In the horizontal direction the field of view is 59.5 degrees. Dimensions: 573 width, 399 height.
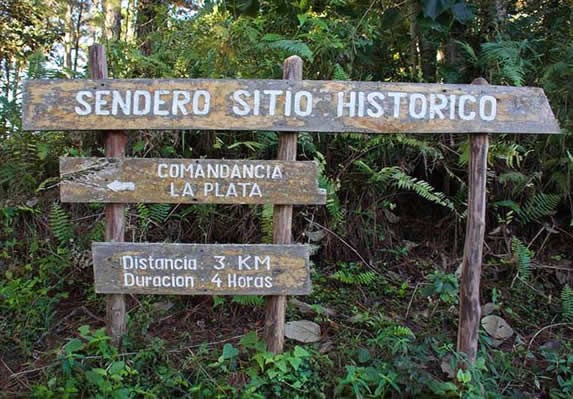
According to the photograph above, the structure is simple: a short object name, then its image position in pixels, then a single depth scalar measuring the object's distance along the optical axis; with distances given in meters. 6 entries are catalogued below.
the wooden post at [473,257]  3.12
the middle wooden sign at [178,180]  2.98
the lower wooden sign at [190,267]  3.04
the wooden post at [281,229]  2.98
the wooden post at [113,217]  3.00
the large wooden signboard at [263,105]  2.93
